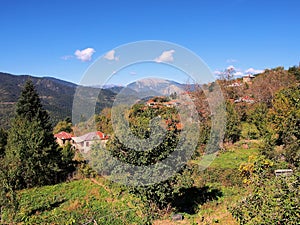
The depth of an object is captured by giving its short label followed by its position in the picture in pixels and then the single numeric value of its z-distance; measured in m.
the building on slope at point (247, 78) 65.53
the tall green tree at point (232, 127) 23.66
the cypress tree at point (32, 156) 16.27
